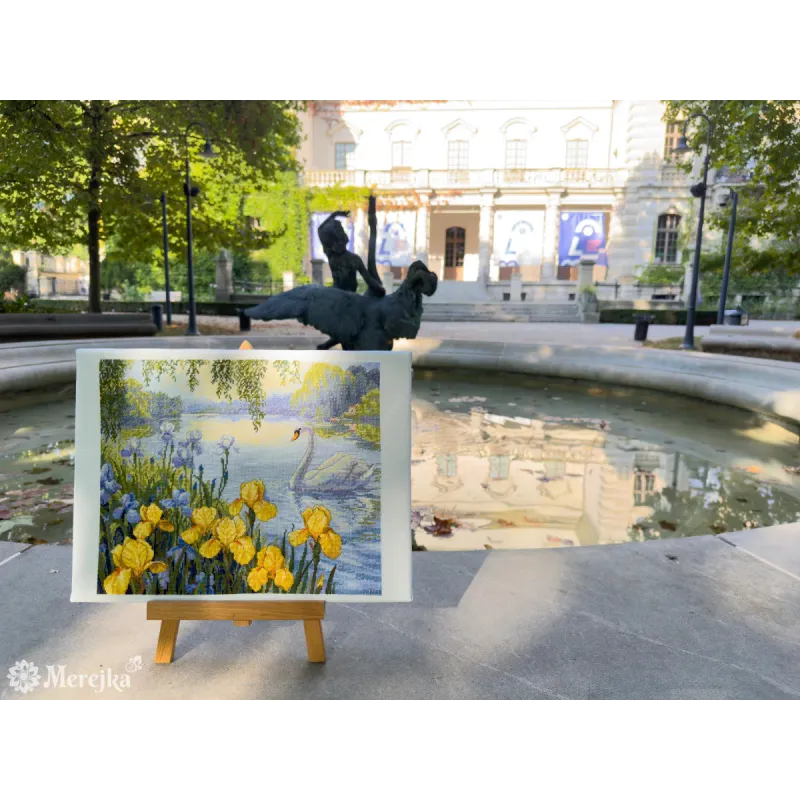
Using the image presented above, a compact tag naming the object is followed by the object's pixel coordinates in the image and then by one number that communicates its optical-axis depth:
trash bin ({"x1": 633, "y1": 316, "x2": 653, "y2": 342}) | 17.55
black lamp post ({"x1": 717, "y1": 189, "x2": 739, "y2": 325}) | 16.55
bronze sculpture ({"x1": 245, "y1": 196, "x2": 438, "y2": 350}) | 5.04
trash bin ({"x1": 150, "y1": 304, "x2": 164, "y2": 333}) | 17.94
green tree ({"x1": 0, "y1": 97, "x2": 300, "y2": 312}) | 15.16
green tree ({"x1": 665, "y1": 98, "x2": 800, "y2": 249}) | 14.04
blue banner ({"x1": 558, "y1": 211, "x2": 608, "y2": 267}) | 39.12
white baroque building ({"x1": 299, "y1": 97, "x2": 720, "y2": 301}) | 38.44
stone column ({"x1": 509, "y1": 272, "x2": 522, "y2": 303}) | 33.81
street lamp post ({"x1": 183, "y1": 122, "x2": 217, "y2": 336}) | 17.12
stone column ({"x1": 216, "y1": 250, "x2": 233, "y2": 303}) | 32.34
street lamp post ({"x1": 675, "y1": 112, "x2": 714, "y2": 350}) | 15.11
